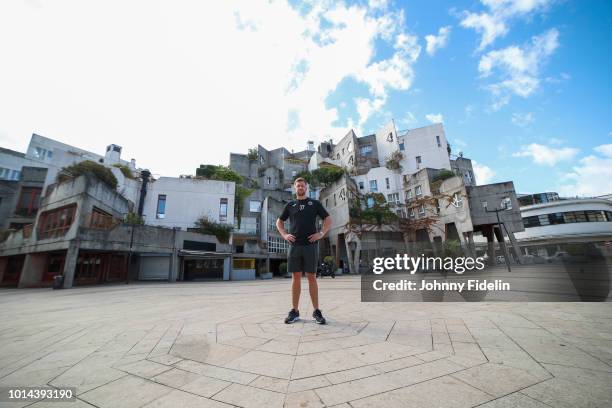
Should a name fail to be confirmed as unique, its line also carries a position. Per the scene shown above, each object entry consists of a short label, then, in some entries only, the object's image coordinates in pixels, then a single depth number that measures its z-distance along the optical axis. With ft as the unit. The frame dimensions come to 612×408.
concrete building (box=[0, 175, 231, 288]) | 45.80
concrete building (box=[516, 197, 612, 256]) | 118.73
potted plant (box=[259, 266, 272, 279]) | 82.07
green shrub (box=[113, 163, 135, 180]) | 77.61
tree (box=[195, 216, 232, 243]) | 79.41
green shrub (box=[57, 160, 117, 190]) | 56.08
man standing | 11.39
